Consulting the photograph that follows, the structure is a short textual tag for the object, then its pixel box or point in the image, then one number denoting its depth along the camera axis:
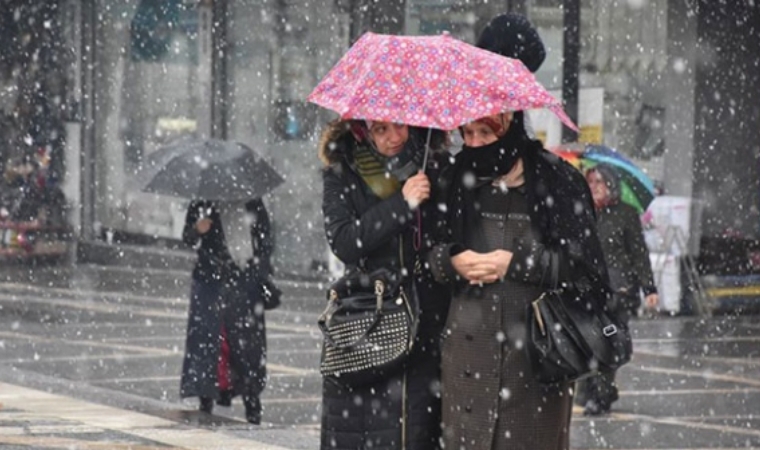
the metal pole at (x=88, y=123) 29.22
